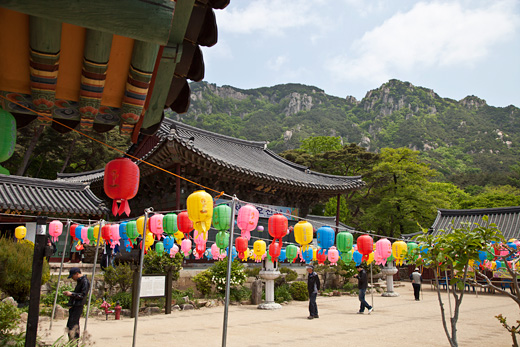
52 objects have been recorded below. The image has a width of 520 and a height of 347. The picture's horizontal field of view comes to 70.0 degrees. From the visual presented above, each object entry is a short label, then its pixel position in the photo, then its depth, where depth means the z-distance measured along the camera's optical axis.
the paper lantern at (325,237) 10.95
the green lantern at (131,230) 11.57
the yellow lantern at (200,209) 7.49
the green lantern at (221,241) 10.20
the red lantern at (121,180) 5.86
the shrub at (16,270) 11.09
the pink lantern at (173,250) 13.96
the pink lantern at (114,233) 11.88
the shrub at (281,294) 16.28
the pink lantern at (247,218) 9.53
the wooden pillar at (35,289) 4.52
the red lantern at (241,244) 12.37
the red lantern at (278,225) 10.19
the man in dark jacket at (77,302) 7.47
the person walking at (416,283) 18.78
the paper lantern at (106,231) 11.84
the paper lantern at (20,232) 14.36
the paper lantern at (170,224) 10.59
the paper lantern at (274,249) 12.32
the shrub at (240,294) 15.43
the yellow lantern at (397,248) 13.56
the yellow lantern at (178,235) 11.44
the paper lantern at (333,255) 14.74
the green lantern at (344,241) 11.17
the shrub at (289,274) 17.89
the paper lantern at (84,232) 12.88
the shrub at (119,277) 13.51
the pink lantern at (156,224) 10.56
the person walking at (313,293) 12.41
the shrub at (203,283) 15.02
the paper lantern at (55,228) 13.07
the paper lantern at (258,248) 12.86
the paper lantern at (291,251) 14.42
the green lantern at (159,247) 13.35
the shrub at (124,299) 12.82
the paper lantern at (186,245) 13.66
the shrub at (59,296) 12.19
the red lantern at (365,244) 11.61
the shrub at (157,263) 13.80
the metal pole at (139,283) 7.60
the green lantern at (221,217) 8.64
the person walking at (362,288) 13.50
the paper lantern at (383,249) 13.45
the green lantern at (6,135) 3.88
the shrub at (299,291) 17.62
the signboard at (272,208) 17.03
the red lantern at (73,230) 13.43
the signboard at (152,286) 8.08
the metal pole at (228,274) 5.70
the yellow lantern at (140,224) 10.58
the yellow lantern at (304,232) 10.40
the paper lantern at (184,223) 10.04
